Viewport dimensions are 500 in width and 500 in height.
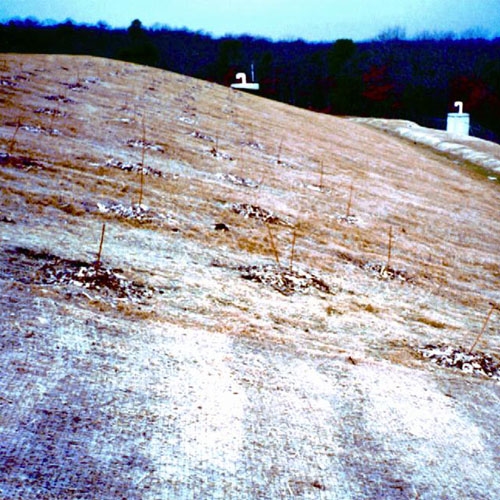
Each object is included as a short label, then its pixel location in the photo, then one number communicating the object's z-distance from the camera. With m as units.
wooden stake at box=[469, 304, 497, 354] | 6.54
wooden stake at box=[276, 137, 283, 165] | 17.26
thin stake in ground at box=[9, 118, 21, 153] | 10.86
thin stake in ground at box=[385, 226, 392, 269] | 9.60
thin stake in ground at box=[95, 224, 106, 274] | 6.00
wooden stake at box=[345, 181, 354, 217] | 12.76
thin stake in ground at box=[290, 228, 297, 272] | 8.22
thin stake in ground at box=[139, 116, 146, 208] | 9.84
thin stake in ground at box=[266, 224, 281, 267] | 8.37
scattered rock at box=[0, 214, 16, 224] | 7.15
